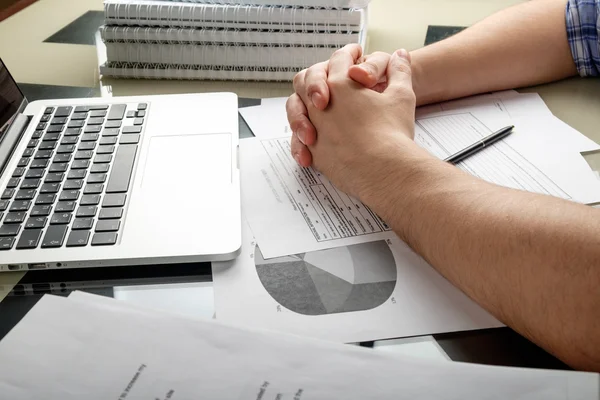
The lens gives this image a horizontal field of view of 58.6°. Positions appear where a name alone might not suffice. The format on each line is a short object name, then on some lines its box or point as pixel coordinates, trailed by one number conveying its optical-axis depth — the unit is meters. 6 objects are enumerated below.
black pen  0.67
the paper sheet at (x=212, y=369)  0.36
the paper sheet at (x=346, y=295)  0.46
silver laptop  0.52
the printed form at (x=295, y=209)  0.55
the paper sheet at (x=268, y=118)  0.75
